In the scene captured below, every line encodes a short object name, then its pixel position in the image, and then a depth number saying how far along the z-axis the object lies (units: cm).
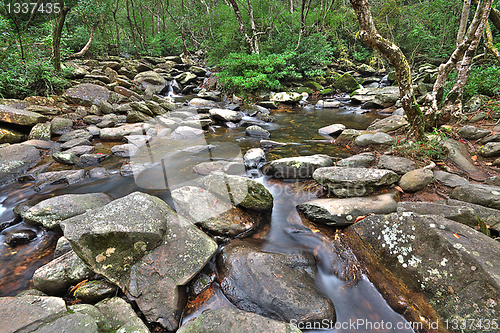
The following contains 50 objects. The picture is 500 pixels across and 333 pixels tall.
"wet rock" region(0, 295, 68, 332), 160
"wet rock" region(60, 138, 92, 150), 591
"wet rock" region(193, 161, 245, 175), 481
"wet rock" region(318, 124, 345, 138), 699
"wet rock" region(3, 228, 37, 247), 296
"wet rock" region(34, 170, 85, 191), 431
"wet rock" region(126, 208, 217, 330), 208
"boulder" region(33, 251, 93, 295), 228
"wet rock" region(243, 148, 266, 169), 511
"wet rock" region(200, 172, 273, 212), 342
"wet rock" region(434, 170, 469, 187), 334
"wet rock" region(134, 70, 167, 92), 1345
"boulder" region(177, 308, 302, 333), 172
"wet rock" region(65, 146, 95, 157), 565
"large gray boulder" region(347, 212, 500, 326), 181
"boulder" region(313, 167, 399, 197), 337
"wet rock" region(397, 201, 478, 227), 243
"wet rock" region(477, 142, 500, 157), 391
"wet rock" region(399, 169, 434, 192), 334
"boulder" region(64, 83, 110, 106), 879
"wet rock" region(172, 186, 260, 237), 312
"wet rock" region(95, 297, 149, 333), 178
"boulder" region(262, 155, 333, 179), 434
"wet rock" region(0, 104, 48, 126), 570
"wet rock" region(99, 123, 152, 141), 677
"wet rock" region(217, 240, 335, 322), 211
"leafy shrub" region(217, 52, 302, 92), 1203
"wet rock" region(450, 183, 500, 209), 275
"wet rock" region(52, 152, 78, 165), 525
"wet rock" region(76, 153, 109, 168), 532
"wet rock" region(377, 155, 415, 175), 379
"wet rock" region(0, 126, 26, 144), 556
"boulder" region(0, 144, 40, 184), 456
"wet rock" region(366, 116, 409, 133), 615
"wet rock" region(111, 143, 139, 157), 587
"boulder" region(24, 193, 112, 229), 308
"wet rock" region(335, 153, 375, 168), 430
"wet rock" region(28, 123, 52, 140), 612
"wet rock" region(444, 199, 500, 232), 250
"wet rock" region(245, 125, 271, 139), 754
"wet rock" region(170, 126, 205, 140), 746
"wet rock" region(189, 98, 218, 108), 1146
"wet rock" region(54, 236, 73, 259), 271
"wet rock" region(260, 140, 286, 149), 643
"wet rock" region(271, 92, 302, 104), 1222
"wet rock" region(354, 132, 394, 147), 502
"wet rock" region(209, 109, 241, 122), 892
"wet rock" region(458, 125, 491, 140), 460
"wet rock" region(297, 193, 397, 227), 299
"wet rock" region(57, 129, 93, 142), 642
